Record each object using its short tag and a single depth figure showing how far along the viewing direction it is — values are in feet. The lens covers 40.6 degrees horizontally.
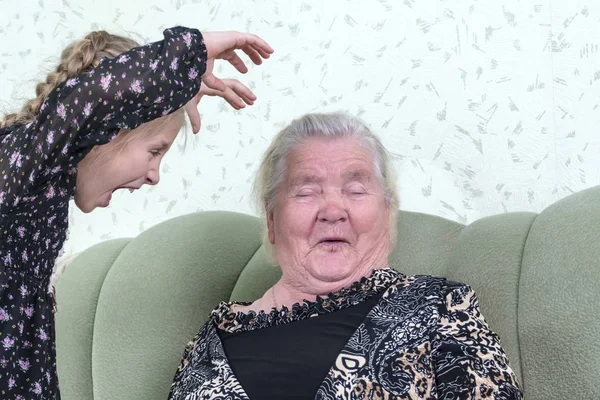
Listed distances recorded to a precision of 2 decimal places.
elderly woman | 5.01
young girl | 4.52
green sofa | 5.07
